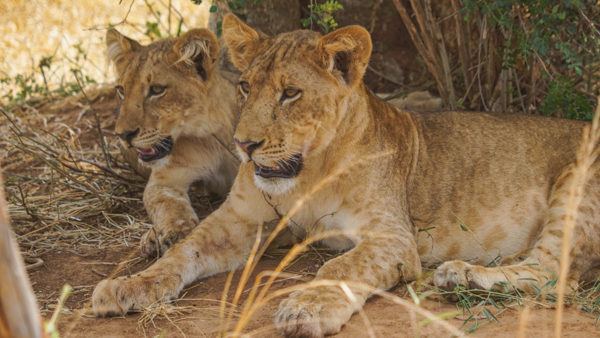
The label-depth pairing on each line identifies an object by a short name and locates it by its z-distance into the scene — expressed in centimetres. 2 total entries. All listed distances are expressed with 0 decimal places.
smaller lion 1091
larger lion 865
